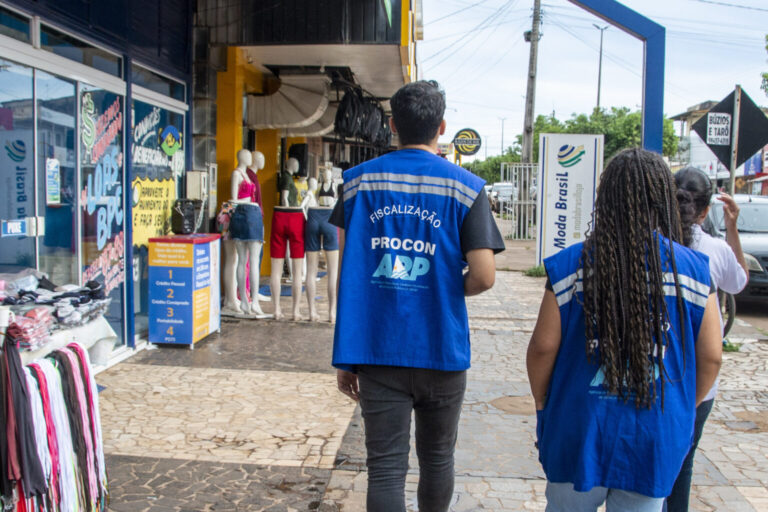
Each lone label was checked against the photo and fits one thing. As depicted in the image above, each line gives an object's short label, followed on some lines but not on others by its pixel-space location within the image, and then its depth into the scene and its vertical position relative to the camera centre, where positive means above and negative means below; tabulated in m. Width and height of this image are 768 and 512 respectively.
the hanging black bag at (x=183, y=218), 7.44 -0.06
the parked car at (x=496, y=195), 38.83 +1.32
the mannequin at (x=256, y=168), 8.93 +0.59
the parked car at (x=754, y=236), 10.15 -0.24
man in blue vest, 2.61 -0.26
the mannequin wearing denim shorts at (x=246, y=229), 8.22 -0.18
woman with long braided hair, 2.07 -0.38
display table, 3.11 -0.63
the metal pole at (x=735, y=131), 7.49 +0.95
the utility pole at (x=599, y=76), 55.94 +11.35
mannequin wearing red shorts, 8.35 -0.37
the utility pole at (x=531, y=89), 22.59 +4.12
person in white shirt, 2.97 -0.10
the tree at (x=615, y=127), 38.46 +5.32
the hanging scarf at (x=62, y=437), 2.99 -0.98
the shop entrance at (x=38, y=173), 4.82 +0.28
